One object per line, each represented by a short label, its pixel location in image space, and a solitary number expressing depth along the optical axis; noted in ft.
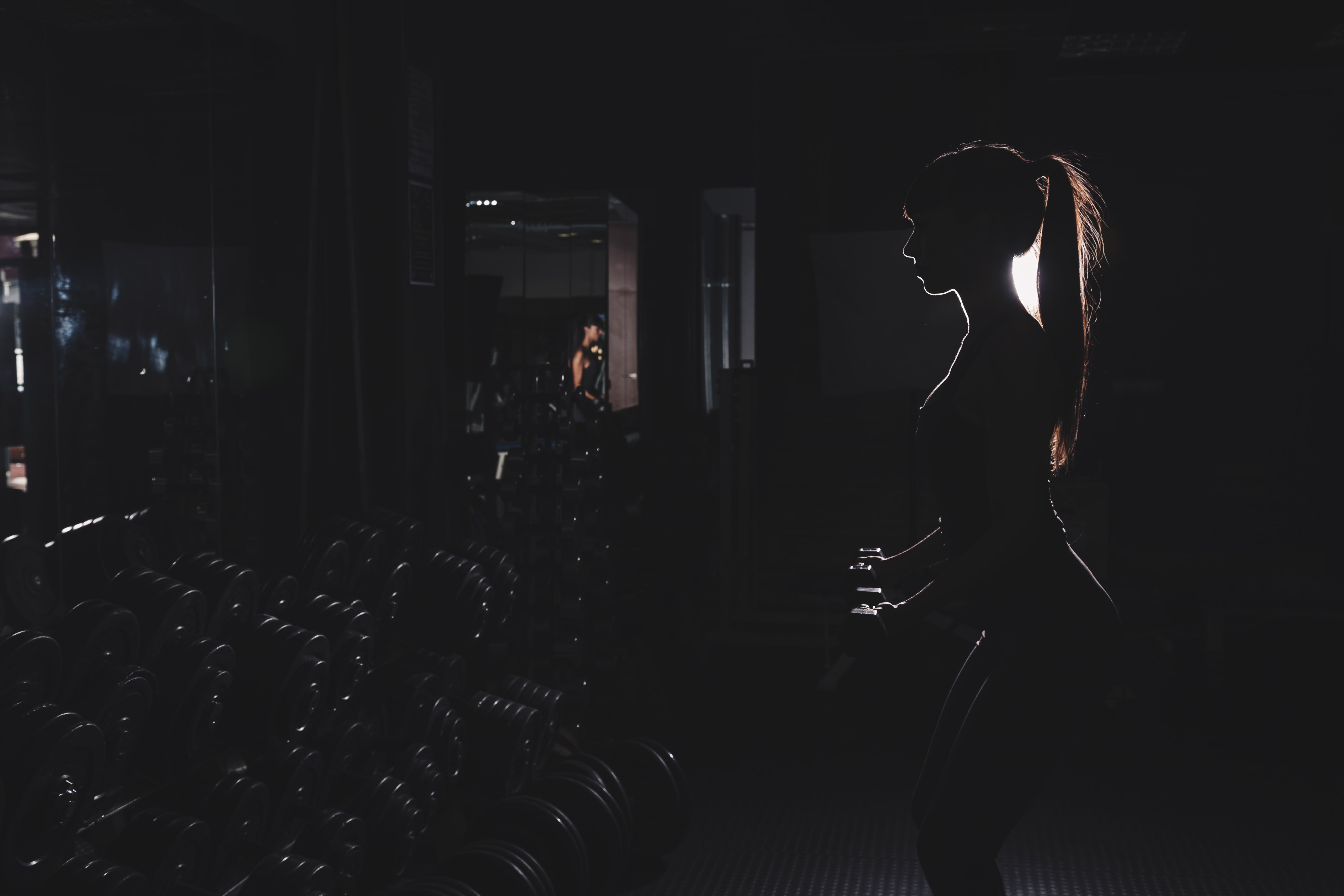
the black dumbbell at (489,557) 9.99
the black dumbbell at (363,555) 9.12
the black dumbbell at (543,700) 9.05
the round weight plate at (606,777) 8.21
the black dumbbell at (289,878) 6.11
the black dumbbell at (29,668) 5.72
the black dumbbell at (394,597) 9.05
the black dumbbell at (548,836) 7.41
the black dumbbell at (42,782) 5.14
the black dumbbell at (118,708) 6.00
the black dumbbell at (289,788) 6.86
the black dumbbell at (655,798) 8.53
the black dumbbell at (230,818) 6.38
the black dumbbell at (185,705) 6.51
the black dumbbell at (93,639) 6.25
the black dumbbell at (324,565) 8.71
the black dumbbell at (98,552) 8.54
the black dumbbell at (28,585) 7.80
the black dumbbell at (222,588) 7.49
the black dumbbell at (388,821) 7.40
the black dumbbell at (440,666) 8.57
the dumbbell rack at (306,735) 5.91
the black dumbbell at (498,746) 8.40
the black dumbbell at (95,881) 5.39
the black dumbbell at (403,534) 9.55
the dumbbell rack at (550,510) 10.28
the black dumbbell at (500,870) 6.82
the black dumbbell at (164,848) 5.85
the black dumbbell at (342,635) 7.64
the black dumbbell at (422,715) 8.09
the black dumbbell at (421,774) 7.88
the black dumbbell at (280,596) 8.20
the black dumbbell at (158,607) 6.84
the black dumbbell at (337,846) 6.82
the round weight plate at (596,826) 7.79
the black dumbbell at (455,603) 9.20
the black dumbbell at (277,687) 7.02
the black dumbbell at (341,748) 7.47
